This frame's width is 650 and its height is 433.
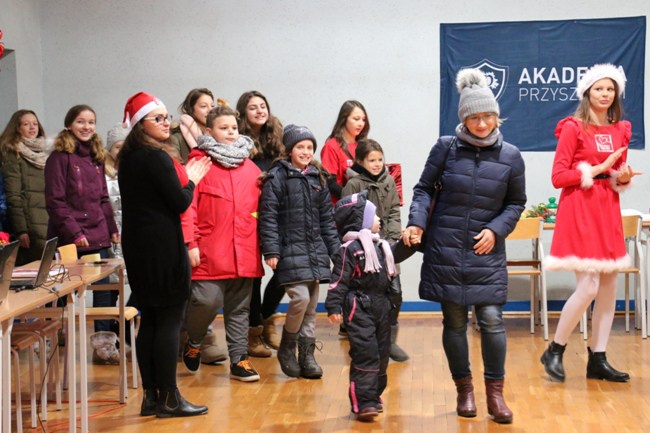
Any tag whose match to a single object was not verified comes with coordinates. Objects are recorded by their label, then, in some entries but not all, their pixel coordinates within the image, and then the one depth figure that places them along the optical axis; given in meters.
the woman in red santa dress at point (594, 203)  5.36
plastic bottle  7.48
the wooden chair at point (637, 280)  6.91
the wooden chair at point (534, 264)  7.12
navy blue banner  7.98
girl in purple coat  6.04
